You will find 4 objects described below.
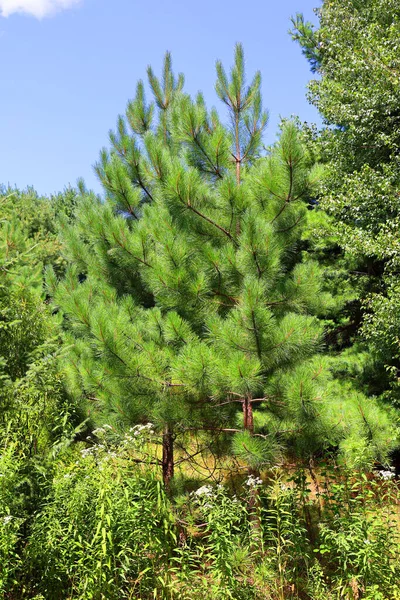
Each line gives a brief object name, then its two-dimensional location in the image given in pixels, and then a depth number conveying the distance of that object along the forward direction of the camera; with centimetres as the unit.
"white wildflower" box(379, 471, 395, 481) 386
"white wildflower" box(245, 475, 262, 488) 407
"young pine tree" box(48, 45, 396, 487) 448
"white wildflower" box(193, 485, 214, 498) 378
